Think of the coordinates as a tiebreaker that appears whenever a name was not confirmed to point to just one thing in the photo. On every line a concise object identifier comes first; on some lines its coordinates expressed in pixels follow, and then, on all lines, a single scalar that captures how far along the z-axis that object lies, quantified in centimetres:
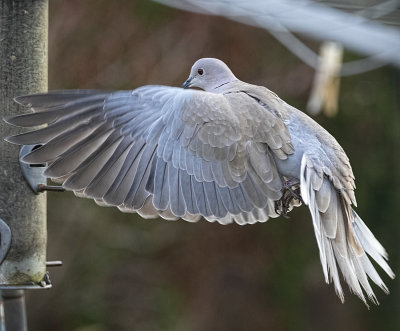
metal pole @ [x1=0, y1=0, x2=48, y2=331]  849
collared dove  794
